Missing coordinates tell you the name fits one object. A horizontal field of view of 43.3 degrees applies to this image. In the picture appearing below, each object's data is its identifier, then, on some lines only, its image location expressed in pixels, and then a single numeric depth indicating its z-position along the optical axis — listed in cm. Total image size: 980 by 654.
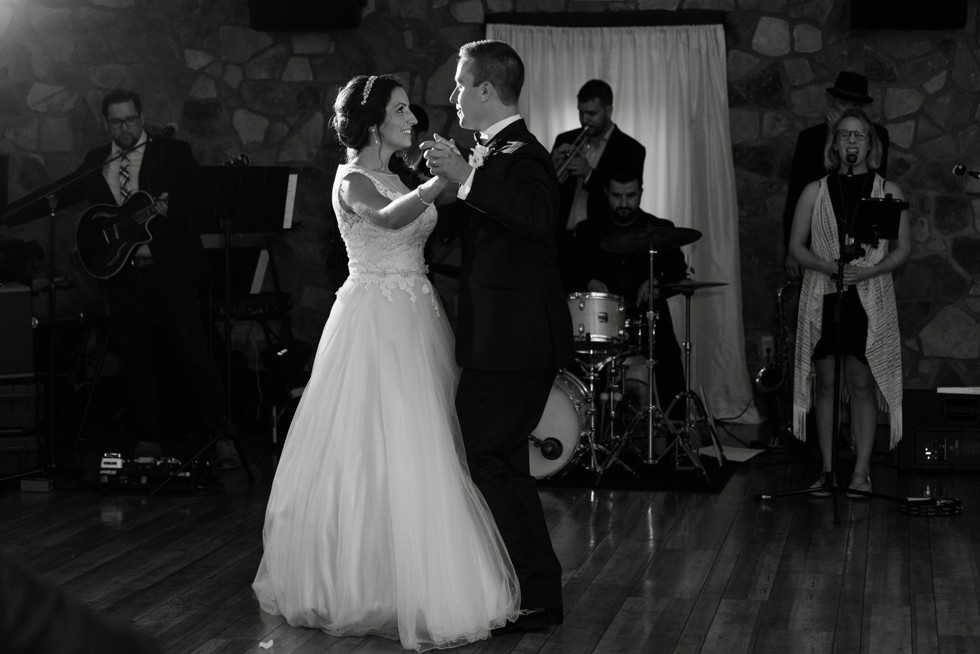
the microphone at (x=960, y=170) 479
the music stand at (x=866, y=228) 522
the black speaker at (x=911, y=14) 746
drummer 706
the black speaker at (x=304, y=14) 803
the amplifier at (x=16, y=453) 627
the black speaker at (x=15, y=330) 638
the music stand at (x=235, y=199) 574
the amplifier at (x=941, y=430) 644
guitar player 642
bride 361
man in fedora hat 667
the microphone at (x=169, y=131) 575
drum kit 607
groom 348
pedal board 594
